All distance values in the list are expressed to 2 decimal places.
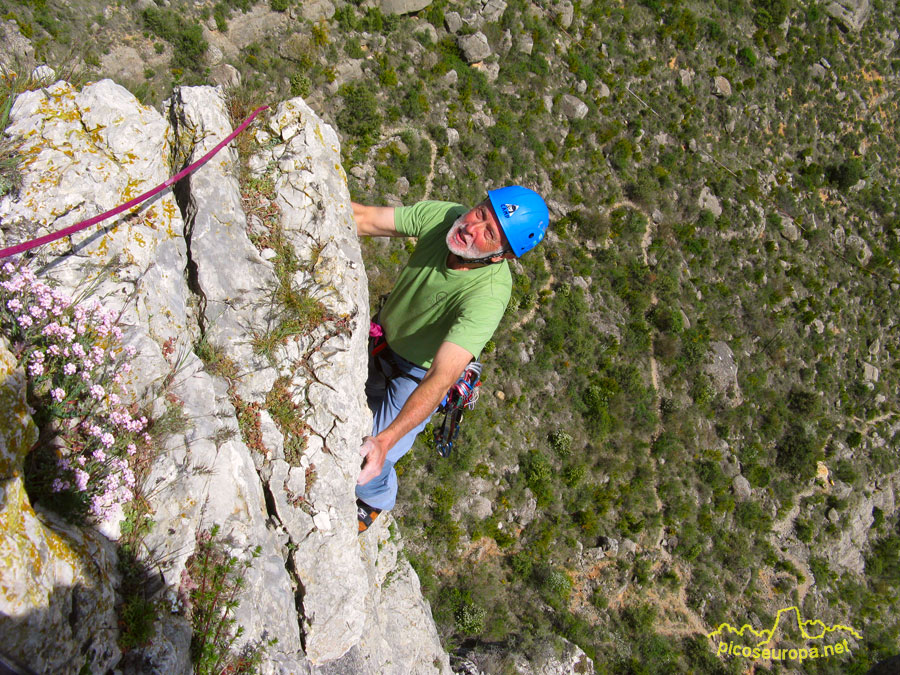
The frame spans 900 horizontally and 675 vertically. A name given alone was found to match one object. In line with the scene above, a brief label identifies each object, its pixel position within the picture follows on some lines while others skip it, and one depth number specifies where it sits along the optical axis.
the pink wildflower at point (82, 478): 3.33
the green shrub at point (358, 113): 14.39
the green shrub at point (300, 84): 13.55
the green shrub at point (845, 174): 26.84
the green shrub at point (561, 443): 16.28
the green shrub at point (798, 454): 21.72
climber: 5.17
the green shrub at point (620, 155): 20.84
